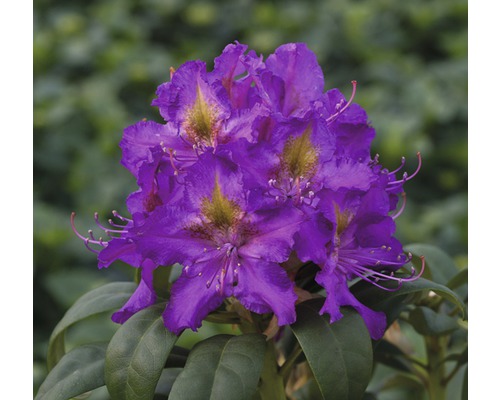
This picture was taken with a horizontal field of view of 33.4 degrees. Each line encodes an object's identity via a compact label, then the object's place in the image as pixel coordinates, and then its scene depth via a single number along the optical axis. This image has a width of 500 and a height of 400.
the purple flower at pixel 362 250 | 0.88
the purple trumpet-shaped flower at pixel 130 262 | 0.92
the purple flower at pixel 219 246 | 0.85
